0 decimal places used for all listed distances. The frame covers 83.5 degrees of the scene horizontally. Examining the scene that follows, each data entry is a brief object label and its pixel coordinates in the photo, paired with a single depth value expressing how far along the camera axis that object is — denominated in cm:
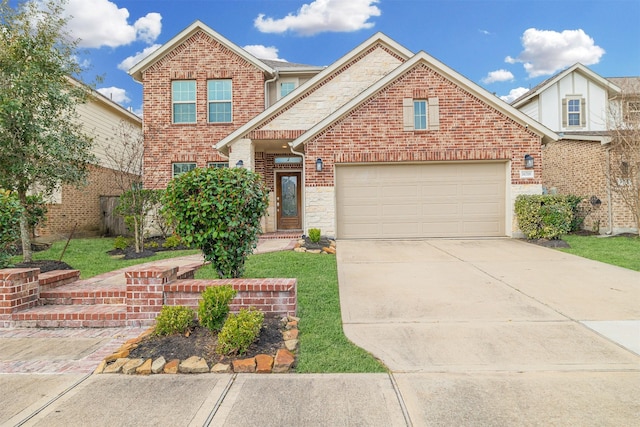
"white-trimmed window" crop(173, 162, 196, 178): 1412
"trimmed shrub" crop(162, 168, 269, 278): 463
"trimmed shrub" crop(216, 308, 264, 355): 336
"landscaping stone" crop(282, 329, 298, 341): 370
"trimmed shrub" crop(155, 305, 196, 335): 373
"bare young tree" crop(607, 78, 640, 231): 1150
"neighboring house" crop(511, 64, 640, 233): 1250
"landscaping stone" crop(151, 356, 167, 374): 317
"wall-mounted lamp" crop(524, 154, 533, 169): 1086
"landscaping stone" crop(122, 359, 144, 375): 317
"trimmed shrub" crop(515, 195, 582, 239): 988
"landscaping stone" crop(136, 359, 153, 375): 316
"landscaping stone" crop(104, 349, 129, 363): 333
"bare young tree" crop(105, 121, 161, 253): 1027
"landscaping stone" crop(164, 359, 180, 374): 317
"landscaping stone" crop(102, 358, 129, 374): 318
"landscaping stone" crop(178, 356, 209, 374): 317
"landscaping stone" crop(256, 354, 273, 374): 317
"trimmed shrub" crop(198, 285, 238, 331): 372
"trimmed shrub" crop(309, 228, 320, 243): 979
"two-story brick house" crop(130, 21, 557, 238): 1099
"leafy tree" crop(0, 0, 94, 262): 763
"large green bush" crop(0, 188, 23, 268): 498
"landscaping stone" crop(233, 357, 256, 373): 317
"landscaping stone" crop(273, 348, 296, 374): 317
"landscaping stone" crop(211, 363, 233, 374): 317
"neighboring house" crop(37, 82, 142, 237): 1337
